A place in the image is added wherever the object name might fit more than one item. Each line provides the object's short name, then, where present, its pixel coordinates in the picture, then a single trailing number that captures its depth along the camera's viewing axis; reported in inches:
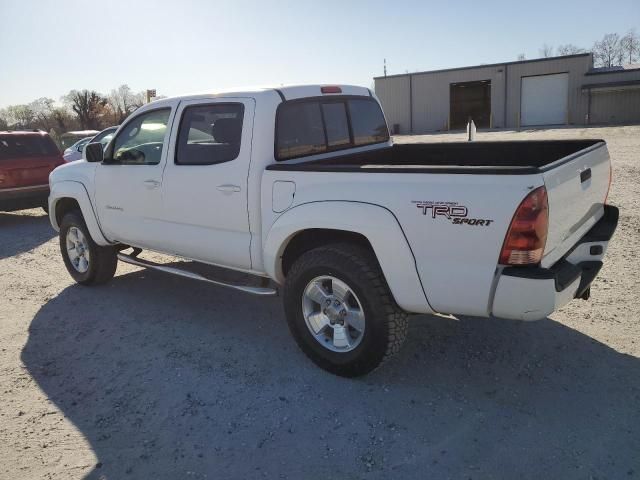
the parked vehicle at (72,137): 652.4
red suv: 399.5
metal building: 1300.4
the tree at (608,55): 3351.4
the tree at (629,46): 3299.7
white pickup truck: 116.9
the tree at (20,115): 2023.6
